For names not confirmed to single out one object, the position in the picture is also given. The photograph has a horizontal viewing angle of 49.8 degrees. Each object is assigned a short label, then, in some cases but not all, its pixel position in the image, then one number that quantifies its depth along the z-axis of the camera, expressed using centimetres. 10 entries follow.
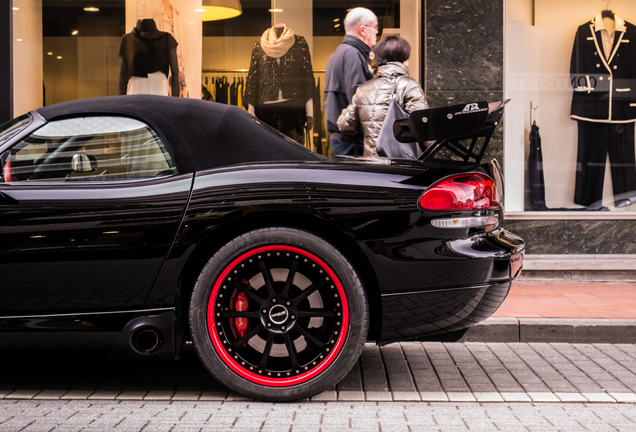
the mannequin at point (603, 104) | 752
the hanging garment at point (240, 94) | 767
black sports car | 325
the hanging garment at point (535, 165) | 762
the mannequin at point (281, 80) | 766
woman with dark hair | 523
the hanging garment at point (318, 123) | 759
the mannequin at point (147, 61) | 766
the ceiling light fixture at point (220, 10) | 766
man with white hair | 585
